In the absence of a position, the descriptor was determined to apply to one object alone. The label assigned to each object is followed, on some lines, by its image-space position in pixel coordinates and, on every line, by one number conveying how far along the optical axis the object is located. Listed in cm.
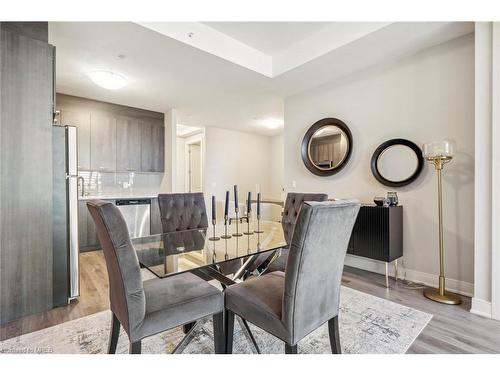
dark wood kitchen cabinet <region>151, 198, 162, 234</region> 468
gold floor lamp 234
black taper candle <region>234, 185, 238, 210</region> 212
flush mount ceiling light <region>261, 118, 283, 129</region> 568
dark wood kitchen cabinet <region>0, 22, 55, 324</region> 198
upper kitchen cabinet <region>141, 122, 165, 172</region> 489
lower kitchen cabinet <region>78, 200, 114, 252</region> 399
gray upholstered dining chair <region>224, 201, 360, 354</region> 116
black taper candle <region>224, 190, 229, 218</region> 208
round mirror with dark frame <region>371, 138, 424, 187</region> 282
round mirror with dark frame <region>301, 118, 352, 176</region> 344
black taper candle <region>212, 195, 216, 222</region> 211
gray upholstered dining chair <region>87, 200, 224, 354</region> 115
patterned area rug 164
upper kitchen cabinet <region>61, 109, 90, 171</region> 413
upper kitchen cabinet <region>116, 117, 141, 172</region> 458
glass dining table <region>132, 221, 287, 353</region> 154
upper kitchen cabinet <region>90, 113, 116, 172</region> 431
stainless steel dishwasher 436
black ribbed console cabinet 271
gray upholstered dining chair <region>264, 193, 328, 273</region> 232
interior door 718
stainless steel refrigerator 225
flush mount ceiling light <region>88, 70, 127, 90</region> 304
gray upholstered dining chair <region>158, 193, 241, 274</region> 262
